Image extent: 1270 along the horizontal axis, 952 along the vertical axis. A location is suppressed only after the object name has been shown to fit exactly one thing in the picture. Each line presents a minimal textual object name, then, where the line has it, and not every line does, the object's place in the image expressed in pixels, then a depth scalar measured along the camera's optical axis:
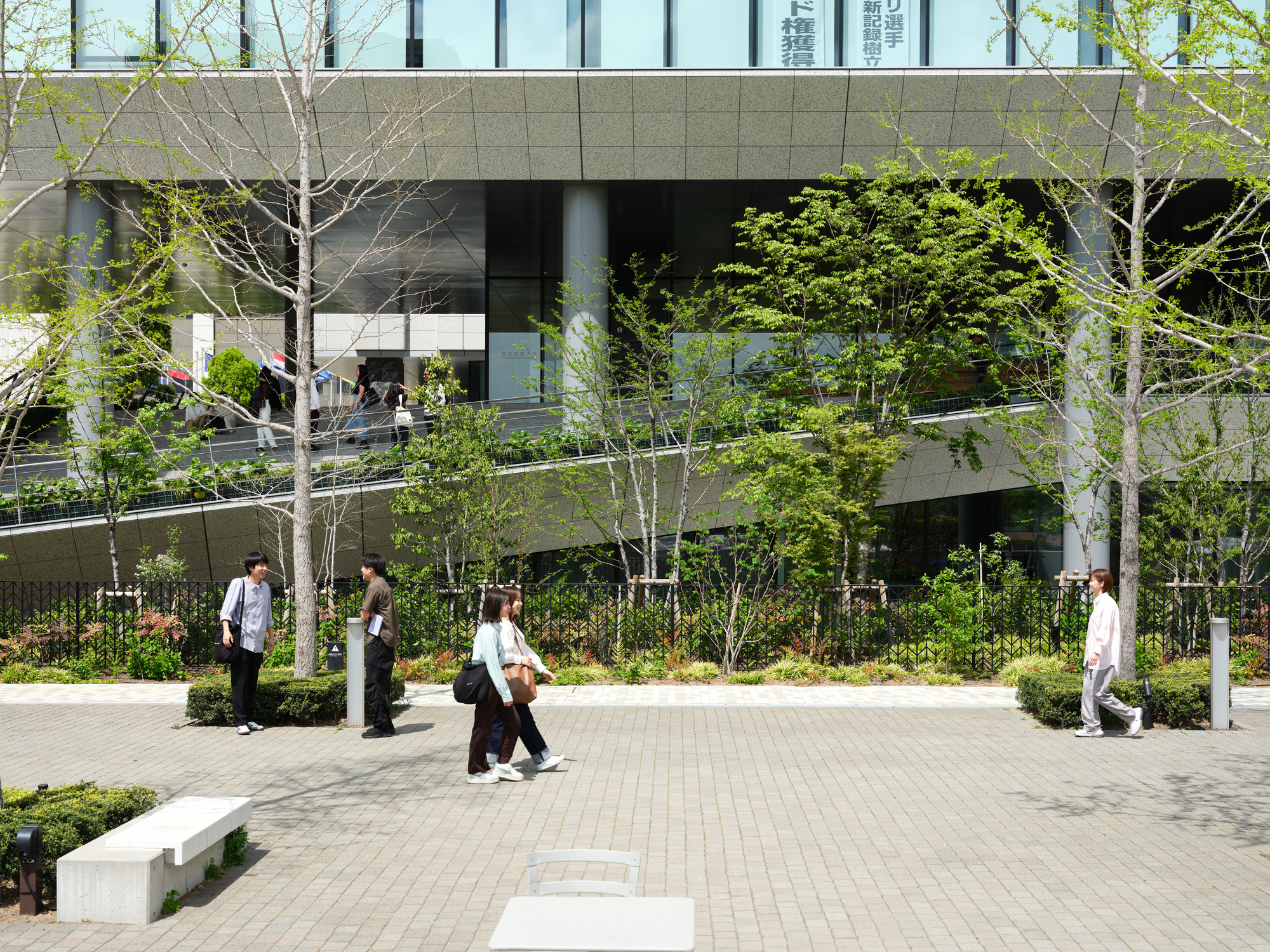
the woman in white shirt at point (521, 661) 9.50
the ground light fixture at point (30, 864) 5.87
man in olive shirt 10.98
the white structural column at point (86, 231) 18.59
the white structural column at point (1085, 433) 16.97
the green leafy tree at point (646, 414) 17.25
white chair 4.44
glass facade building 18.89
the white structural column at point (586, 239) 20.41
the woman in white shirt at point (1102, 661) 10.90
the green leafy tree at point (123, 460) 16.31
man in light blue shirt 11.10
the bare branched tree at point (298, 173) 12.15
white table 3.87
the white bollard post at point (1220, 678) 11.40
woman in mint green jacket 9.00
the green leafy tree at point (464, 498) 16.88
